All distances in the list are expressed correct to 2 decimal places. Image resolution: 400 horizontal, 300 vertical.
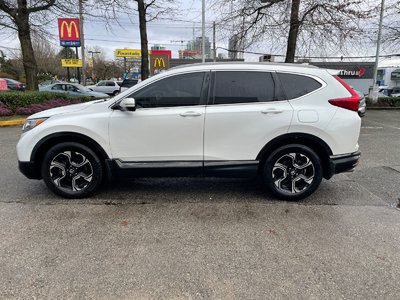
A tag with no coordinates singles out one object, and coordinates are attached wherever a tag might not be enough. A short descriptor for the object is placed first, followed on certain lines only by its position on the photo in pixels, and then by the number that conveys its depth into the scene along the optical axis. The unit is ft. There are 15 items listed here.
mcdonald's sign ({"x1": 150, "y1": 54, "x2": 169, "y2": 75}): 53.21
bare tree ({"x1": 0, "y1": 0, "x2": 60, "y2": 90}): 42.98
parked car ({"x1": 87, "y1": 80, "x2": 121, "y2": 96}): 91.94
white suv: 13.12
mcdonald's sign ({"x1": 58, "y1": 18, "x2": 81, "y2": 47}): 57.06
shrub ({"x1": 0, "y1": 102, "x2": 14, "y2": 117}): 37.42
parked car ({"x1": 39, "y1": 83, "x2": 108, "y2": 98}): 62.49
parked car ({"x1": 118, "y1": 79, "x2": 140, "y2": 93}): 65.57
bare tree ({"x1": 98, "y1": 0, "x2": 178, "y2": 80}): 45.93
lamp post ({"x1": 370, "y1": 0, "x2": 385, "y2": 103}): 53.11
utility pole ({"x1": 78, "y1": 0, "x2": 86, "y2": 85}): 86.43
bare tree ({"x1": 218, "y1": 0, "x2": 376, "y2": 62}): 41.22
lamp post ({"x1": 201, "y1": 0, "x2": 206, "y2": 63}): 53.78
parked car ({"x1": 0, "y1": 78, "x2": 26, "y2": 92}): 84.29
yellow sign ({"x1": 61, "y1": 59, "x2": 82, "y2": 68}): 97.68
